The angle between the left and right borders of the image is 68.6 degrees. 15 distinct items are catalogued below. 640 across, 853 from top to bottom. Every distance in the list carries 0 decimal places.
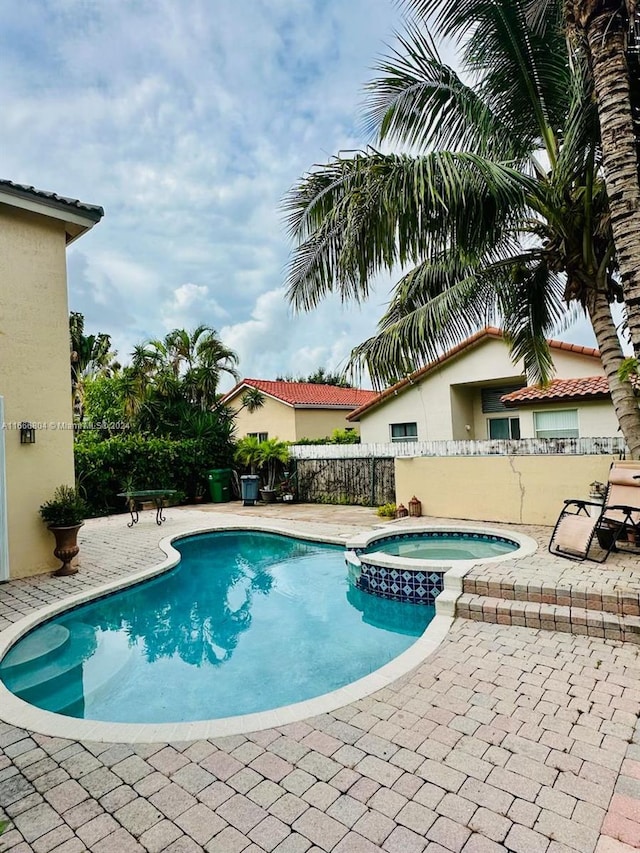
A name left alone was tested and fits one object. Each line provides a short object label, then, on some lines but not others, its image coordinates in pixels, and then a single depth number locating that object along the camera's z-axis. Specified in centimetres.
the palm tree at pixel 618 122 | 598
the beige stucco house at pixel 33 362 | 811
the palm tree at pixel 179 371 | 2098
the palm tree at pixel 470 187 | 661
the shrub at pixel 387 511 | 1324
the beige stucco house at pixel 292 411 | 2681
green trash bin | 1939
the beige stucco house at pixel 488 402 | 1565
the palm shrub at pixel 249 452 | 1864
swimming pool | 498
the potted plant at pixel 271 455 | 1820
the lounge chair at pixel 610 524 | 696
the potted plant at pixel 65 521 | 836
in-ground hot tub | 709
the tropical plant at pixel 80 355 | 2122
